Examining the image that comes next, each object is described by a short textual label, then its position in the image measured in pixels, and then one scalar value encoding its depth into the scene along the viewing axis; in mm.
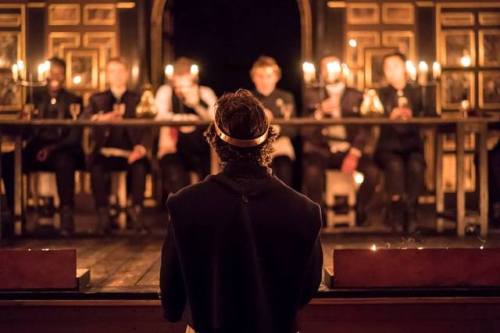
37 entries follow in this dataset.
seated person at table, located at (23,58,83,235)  9975
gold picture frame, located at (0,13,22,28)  12393
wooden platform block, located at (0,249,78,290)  6335
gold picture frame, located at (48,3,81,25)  12400
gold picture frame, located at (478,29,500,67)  12339
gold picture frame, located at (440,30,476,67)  12292
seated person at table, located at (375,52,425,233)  9962
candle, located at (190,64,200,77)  9732
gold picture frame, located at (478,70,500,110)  12360
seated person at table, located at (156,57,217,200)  10171
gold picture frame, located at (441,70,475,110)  12231
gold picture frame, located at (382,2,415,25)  12292
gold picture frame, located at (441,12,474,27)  12278
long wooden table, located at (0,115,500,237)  9233
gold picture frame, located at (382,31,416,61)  12258
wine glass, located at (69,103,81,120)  9415
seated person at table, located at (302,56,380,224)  10077
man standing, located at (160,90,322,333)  3488
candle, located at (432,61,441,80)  9320
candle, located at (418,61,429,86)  9469
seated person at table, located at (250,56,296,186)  10104
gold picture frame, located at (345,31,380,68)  12258
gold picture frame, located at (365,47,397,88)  12265
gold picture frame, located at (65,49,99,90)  12346
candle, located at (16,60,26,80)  9739
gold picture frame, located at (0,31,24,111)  12366
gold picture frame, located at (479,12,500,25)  12319
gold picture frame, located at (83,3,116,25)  12387
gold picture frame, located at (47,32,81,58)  12360
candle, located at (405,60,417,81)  9492
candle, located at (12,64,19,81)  9449
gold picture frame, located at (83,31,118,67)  12360
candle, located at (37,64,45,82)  9647
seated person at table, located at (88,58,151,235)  10029
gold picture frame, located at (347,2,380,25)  12285
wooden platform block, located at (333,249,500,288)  6362
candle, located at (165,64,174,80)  9619
